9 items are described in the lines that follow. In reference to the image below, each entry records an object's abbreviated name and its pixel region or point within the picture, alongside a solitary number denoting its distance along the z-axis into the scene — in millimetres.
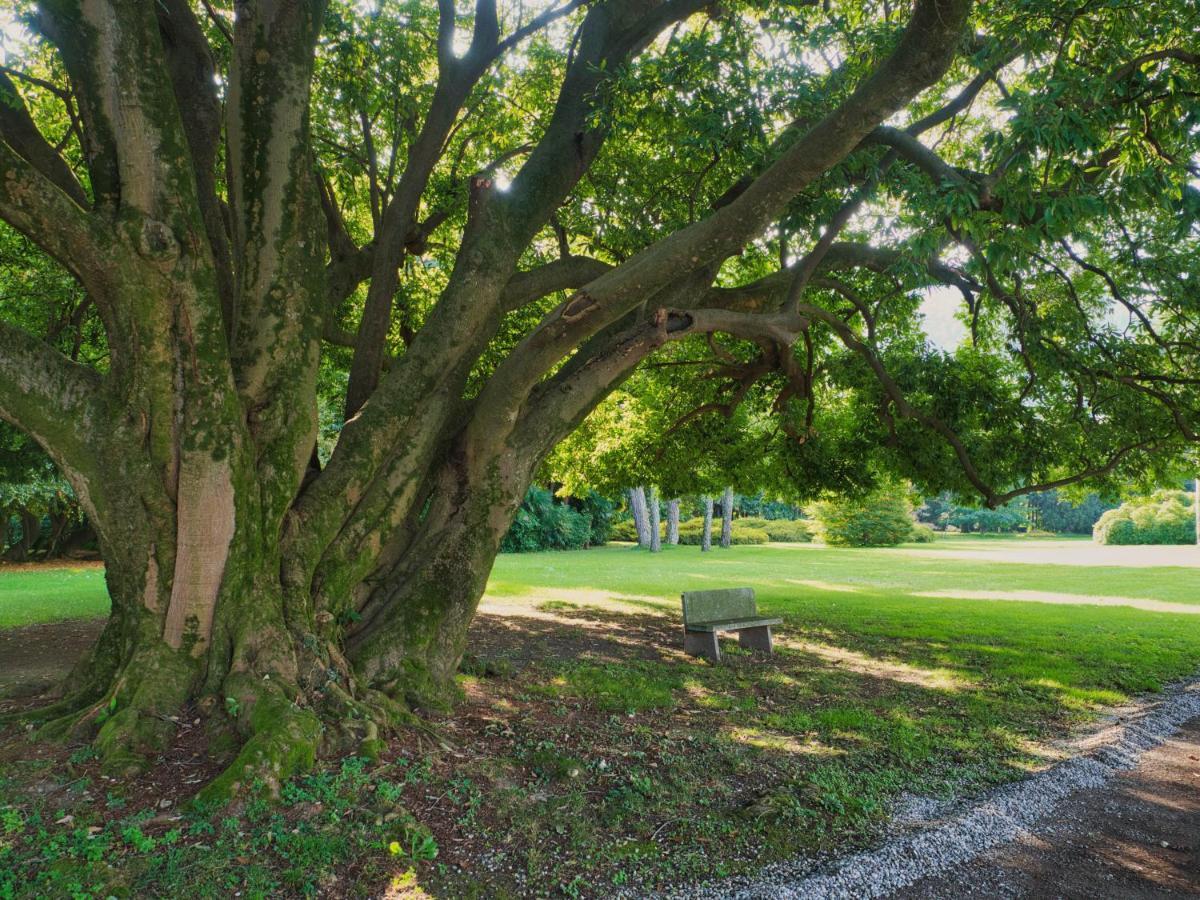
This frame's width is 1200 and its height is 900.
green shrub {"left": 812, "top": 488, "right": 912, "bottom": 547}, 43438
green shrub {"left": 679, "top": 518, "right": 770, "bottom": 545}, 45750
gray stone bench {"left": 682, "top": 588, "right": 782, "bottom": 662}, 9039
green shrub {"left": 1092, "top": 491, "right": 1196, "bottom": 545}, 43094
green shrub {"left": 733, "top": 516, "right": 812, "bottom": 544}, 50219
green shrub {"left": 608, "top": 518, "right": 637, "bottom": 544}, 44434
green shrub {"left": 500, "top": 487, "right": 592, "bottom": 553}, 35250
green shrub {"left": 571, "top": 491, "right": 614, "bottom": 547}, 39844
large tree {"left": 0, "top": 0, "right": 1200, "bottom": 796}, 4738
